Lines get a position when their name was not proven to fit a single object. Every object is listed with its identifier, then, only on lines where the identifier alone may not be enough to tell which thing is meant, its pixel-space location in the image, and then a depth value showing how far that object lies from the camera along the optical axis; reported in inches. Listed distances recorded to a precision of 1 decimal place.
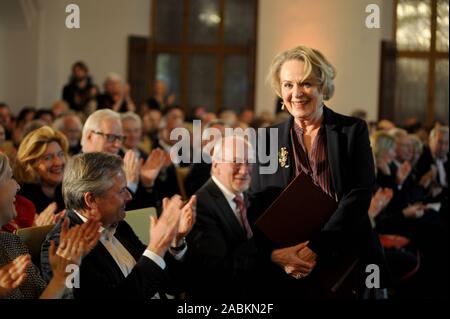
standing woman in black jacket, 252.2
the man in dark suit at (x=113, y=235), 219.5
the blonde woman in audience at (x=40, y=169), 343.9
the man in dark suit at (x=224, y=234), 283.0
